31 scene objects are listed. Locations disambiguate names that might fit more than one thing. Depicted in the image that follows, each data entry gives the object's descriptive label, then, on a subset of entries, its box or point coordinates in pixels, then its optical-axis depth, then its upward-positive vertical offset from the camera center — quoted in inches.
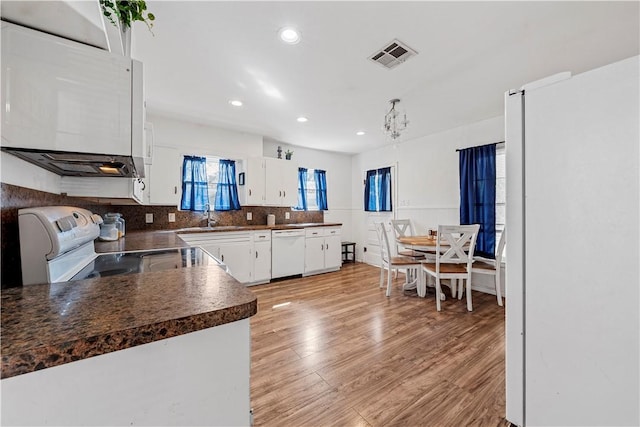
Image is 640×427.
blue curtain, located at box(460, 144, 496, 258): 138.4 +11.9
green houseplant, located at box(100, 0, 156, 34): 39.4 +34.5
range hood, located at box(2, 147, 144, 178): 37.3 +9.0
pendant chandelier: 117.0 +43.8
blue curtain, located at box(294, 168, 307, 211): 207.0 +19.3
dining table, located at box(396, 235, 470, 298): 124.6 -15.1
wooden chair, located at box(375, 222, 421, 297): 134.6 -25.5
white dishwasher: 164.7 -25.2
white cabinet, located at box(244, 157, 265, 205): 167.8 +21.2
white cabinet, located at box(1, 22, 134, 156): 31.8 +15.8
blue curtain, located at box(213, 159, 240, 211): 165.3 +16.4
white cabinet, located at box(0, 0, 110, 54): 30.0 +24.1
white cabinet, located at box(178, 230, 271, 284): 139.9 -20.7
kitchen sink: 135.0 -8.3
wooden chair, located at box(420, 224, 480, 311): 116.6 -20.2
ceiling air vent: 79.6 +51.7
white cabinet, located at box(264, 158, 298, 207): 175.6 +22.0
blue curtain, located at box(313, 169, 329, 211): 217.8 +21.8
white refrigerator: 38.4 -5.9
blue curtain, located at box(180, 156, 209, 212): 151.9 +17.6
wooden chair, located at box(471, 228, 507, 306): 122.1 -26.2
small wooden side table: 225.1 -33.0
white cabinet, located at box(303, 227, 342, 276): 180.2 -26.2
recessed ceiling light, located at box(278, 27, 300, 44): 72.6 +51.4
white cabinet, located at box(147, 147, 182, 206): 136.9 +19.5
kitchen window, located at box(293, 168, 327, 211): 211.0 +20.3
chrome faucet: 158.1 -0.7
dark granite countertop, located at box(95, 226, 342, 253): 68.4 -8.9
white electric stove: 33.8 -6.6
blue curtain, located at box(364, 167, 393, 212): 202.4 +19.0
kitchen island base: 18.7 -14.3
